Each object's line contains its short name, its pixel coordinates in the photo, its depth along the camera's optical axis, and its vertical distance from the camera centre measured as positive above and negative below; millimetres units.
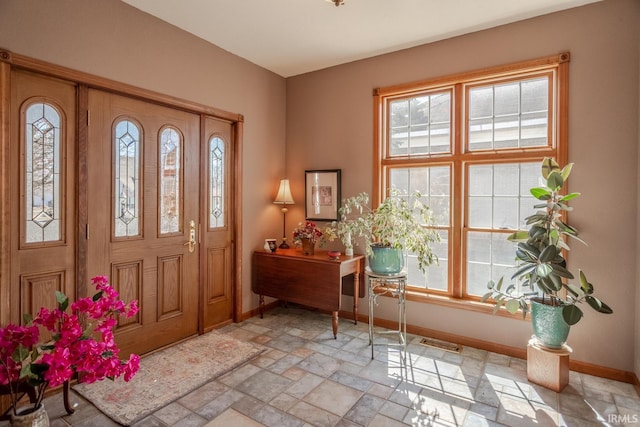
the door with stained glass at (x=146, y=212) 2619 -25
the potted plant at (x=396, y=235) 3049 -223
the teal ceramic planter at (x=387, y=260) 3043 -432
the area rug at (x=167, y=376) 2205 -1218
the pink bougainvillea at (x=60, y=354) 1573 -671
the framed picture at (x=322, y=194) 3895 +174
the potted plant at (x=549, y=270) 2367 -404
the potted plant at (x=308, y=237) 3596 -278
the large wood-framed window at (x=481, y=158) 2906 +472
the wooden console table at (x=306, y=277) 3309 -677
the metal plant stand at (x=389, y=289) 3010 -670
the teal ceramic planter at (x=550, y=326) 2441 -804
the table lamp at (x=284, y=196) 4039 +155
